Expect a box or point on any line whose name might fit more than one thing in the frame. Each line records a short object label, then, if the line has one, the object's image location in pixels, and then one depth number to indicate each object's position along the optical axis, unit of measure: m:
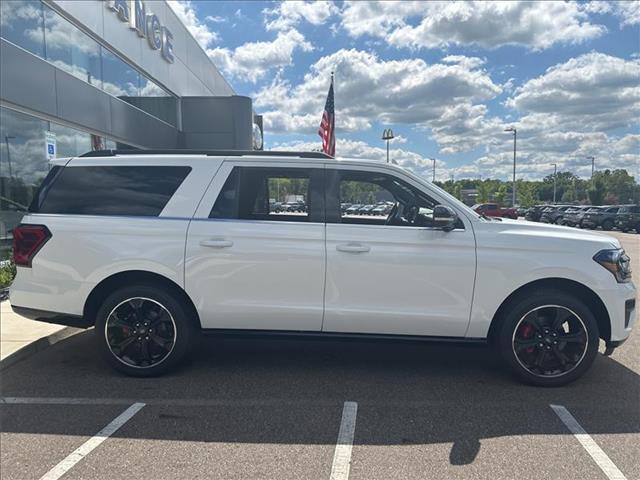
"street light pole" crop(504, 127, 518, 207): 49.22
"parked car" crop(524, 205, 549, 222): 40.75
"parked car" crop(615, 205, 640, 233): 27.47
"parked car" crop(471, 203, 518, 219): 34.94
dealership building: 10.42
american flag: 14.94
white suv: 4.06
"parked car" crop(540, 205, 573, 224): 35.90
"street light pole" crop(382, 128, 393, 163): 20.92
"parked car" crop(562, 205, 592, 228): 31.64
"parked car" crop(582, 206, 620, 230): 29.61
